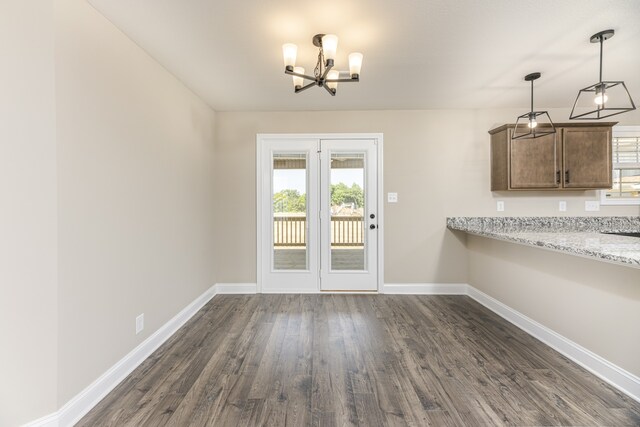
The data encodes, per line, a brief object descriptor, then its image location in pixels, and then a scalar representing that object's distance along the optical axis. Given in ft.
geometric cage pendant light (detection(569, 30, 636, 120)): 6.93
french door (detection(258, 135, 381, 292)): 13.07
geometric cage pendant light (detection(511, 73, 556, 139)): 9.45
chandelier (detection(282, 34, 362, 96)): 6.19
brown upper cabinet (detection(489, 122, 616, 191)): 11.49
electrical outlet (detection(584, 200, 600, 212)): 12.52
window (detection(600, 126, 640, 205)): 12.40
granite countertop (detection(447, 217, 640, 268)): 6.06
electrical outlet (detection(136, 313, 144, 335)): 7.59
